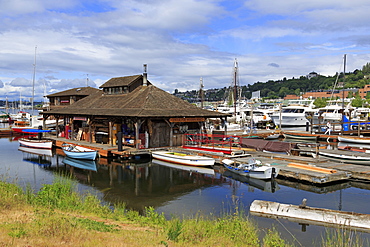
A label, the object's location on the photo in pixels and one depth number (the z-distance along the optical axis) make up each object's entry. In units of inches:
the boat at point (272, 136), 1763.4
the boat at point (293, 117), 2432.3
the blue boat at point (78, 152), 1095.8
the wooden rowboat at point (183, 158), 971.3
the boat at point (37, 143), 1363.2
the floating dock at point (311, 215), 480.1
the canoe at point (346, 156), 978.7
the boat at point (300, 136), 1702.6
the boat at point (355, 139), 1409.9
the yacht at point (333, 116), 2347.2
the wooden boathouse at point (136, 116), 1171.3
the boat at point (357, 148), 1157.6
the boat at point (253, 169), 813.0
